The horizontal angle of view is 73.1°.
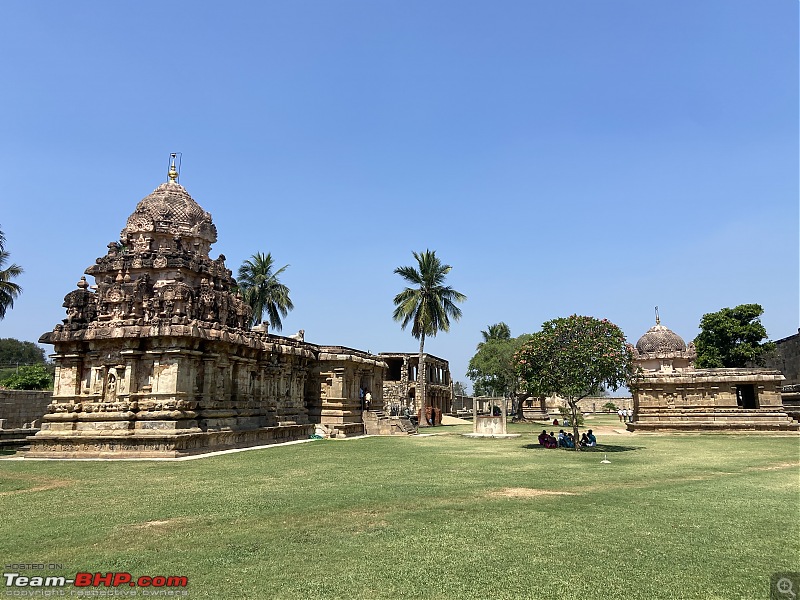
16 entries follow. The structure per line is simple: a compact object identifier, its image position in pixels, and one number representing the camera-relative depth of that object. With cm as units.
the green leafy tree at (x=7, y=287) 3619
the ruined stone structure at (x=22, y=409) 2547
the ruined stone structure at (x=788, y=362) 3600
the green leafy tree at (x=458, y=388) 10459
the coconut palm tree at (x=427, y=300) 4391
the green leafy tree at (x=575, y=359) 2105
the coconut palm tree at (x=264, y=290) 4912
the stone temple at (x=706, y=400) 3241
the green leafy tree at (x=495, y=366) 5062
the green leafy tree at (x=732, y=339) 4903
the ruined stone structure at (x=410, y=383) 5128
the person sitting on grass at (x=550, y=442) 2203
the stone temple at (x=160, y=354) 1919
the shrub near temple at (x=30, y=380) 3781
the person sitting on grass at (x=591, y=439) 2178
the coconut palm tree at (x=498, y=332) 7150
